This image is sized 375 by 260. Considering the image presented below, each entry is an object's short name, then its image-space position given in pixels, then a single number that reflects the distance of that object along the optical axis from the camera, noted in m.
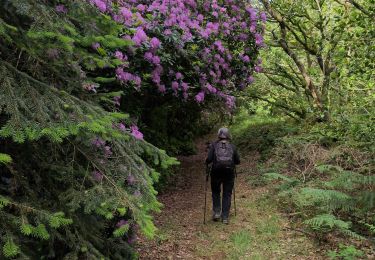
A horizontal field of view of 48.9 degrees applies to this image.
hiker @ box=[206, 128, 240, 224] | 8.57
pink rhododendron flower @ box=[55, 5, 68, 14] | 4.91
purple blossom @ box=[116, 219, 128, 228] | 5.13
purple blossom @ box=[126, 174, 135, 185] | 4.52
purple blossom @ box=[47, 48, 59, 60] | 4.59
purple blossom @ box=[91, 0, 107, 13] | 6.91
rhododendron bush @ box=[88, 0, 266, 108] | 8.20
